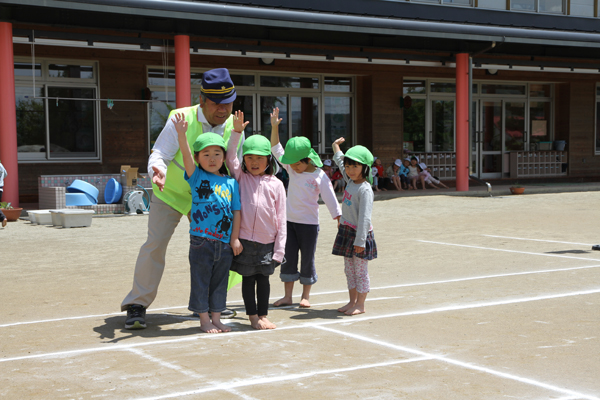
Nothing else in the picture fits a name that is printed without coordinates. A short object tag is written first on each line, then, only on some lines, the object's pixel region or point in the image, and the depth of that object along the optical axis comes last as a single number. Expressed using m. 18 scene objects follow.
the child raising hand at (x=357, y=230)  5.94
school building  15.97
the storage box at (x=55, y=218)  13.21
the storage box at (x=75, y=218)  13.02
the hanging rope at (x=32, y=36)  15.11
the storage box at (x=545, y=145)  25.97
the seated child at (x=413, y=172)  21.92
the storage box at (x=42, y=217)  13.58
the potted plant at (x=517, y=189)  20.00
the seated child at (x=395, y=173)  21.53
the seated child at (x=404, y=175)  21.78
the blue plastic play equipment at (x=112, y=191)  15.70
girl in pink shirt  5.42
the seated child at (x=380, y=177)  21.18
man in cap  5.46
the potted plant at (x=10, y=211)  13.84
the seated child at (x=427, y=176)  22.09
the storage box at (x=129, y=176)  15.78
